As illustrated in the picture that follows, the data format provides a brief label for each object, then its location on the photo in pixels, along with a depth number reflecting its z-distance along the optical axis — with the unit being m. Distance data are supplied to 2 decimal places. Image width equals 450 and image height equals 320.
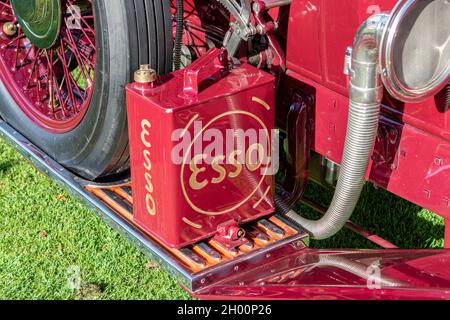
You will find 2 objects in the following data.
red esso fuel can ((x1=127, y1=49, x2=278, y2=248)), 2.18
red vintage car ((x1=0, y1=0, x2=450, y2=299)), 2.06
